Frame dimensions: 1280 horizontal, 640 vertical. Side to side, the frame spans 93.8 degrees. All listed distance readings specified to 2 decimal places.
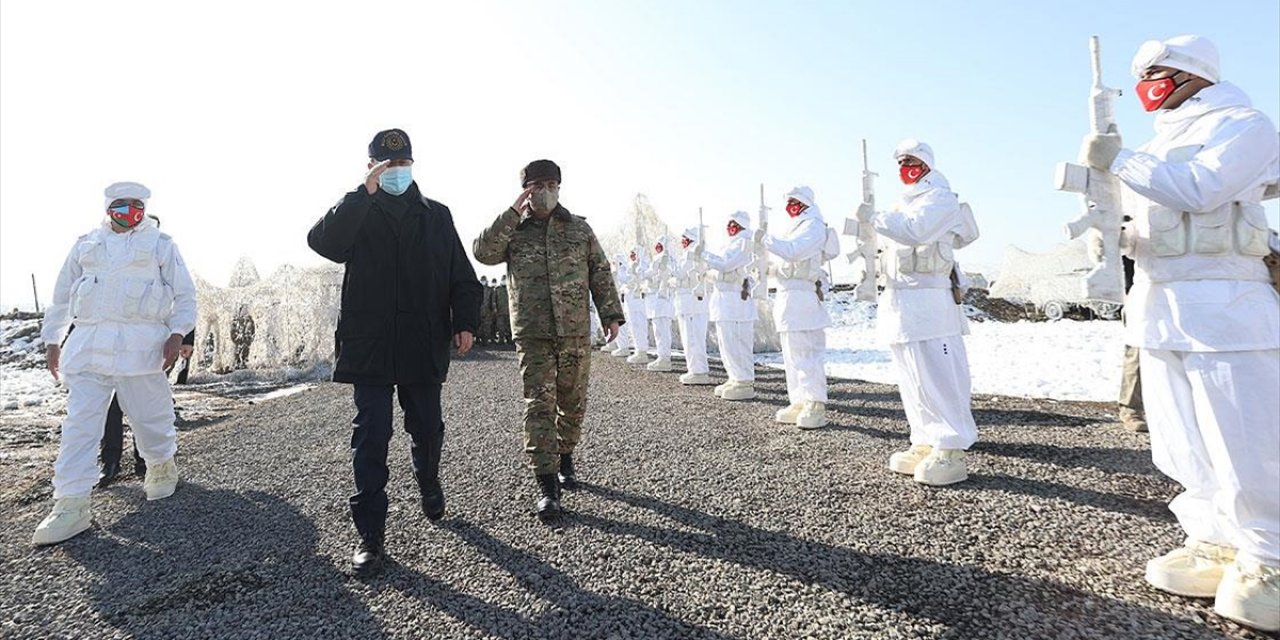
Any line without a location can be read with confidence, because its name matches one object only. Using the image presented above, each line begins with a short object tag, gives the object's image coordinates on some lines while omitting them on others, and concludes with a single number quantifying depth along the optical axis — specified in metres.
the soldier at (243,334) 16.36
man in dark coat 3.28
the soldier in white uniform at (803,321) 6.44
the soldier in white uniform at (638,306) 16.80
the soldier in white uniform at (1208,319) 2.30
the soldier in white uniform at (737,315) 8.86
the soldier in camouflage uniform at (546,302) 3.91
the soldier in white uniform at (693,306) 11.57
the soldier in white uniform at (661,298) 14.44
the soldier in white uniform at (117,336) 4.13
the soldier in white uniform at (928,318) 4.17
